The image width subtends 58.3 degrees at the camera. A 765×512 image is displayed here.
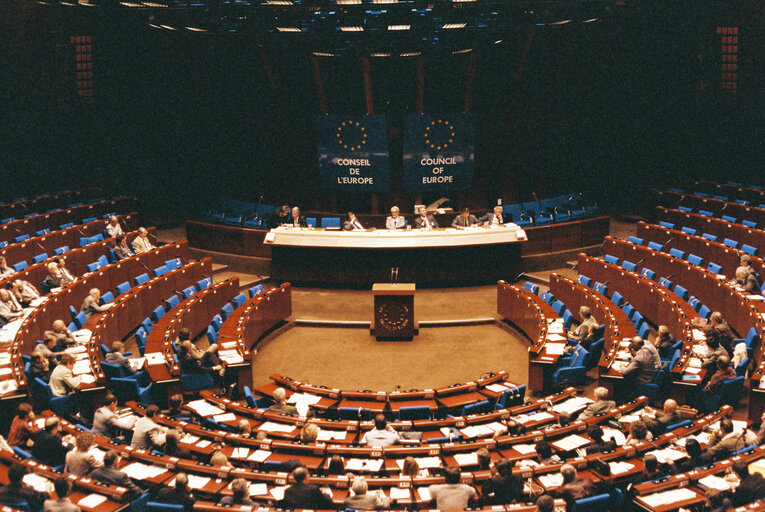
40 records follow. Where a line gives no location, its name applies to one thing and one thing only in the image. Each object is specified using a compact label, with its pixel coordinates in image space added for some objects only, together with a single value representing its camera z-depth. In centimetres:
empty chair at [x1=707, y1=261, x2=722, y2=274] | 1351
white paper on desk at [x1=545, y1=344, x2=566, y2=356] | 1089
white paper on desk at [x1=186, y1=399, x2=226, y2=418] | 902
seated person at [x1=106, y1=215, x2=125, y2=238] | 1662
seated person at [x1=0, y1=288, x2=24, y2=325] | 1146
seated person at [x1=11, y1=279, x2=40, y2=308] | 1223
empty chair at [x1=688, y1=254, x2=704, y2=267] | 1408
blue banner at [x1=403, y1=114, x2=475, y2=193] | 1829
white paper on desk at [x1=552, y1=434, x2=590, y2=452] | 762
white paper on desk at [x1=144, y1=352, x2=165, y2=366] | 1028
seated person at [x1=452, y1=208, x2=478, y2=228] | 1670
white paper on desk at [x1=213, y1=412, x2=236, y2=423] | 876
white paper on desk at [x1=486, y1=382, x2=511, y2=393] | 977
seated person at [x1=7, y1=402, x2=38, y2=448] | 794
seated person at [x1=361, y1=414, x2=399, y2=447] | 795
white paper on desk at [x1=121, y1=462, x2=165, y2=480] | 702
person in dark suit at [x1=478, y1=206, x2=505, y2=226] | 1670
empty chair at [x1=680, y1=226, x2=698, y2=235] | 1677
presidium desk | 1611
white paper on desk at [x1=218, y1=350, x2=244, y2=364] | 1055
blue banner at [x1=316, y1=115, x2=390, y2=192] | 1819
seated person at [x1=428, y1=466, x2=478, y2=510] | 636
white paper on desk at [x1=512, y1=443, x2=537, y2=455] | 759
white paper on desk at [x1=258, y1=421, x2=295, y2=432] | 840
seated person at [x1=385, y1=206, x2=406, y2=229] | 1675
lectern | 1328
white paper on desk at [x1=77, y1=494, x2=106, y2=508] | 636
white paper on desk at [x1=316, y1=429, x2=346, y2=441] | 823
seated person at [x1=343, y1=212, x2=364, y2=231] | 1656
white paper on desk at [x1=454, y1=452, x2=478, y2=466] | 733
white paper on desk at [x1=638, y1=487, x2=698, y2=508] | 640
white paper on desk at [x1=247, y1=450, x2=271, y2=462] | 749
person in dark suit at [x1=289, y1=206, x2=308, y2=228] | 1681
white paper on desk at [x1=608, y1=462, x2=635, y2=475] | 699
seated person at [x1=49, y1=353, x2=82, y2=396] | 916
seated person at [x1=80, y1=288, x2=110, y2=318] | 1232
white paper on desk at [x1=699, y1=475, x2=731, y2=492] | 655
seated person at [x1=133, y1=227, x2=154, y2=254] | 1584
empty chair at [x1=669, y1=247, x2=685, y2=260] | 1497
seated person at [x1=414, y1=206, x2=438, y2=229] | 1667
